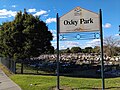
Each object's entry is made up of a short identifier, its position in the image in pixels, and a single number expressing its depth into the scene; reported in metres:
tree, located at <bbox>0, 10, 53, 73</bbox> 10.60
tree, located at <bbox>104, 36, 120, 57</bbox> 32.21
